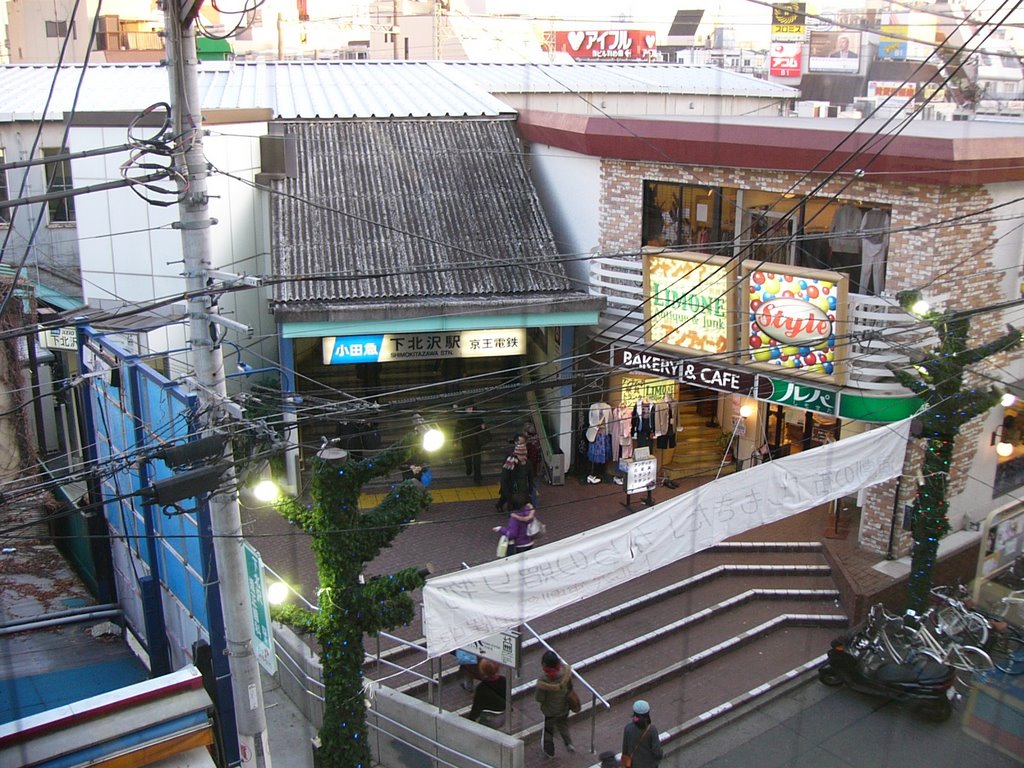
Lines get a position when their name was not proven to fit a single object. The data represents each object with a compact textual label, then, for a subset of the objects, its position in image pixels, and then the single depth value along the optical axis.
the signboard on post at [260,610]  9.40
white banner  9.74
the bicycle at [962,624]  13.78
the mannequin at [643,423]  17.62
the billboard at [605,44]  73.06
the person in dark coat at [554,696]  10.98
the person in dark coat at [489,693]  11.56
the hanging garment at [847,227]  14.27
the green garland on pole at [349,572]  9.74
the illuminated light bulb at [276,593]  9.88
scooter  12.38
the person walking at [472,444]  18.20
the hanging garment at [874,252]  13.96
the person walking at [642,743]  10.42
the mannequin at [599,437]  17.72
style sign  13.57
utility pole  7.96
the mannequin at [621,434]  17.85
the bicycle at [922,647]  12.71
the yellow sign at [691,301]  14.66
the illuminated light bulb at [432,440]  10.14
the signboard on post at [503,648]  10.70
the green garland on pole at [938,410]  12.65
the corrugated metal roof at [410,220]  16.95
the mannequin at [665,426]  18.08
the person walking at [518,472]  16.03
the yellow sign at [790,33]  68.25
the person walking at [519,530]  13.88
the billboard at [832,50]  64.88
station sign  16.69
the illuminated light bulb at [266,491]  9.38
